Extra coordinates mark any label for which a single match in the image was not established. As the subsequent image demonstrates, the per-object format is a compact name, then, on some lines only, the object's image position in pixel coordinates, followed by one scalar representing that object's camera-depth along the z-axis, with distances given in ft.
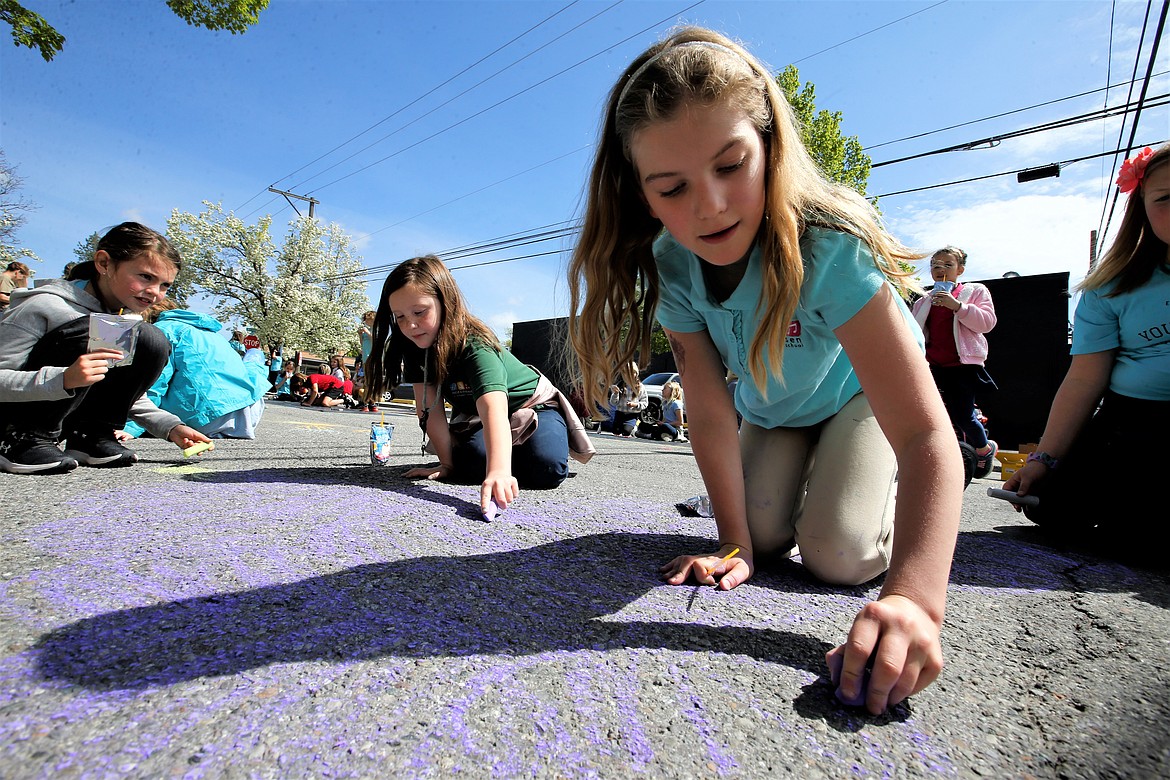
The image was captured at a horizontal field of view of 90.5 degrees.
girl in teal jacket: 11.35
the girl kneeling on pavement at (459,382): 8.17
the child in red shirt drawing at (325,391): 42.52
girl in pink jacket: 12.93
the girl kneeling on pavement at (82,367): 6.95
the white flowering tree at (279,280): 101.40
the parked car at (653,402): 39.53
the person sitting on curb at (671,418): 32.01
